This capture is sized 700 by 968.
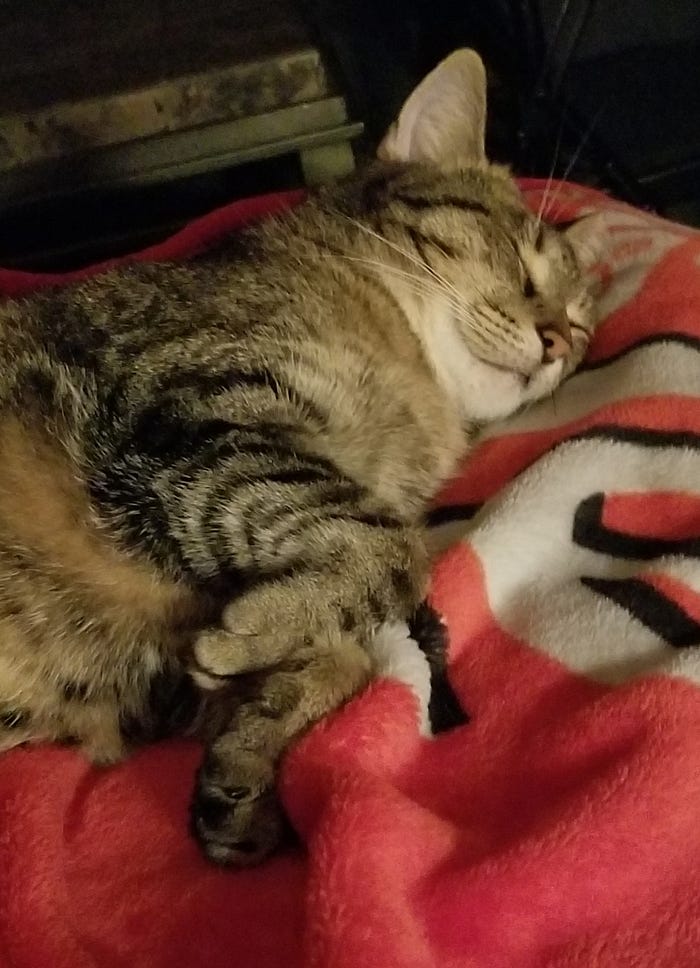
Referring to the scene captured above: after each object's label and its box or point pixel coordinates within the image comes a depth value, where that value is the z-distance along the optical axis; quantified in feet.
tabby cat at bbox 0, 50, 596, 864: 0.99
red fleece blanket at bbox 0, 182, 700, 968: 0.77
